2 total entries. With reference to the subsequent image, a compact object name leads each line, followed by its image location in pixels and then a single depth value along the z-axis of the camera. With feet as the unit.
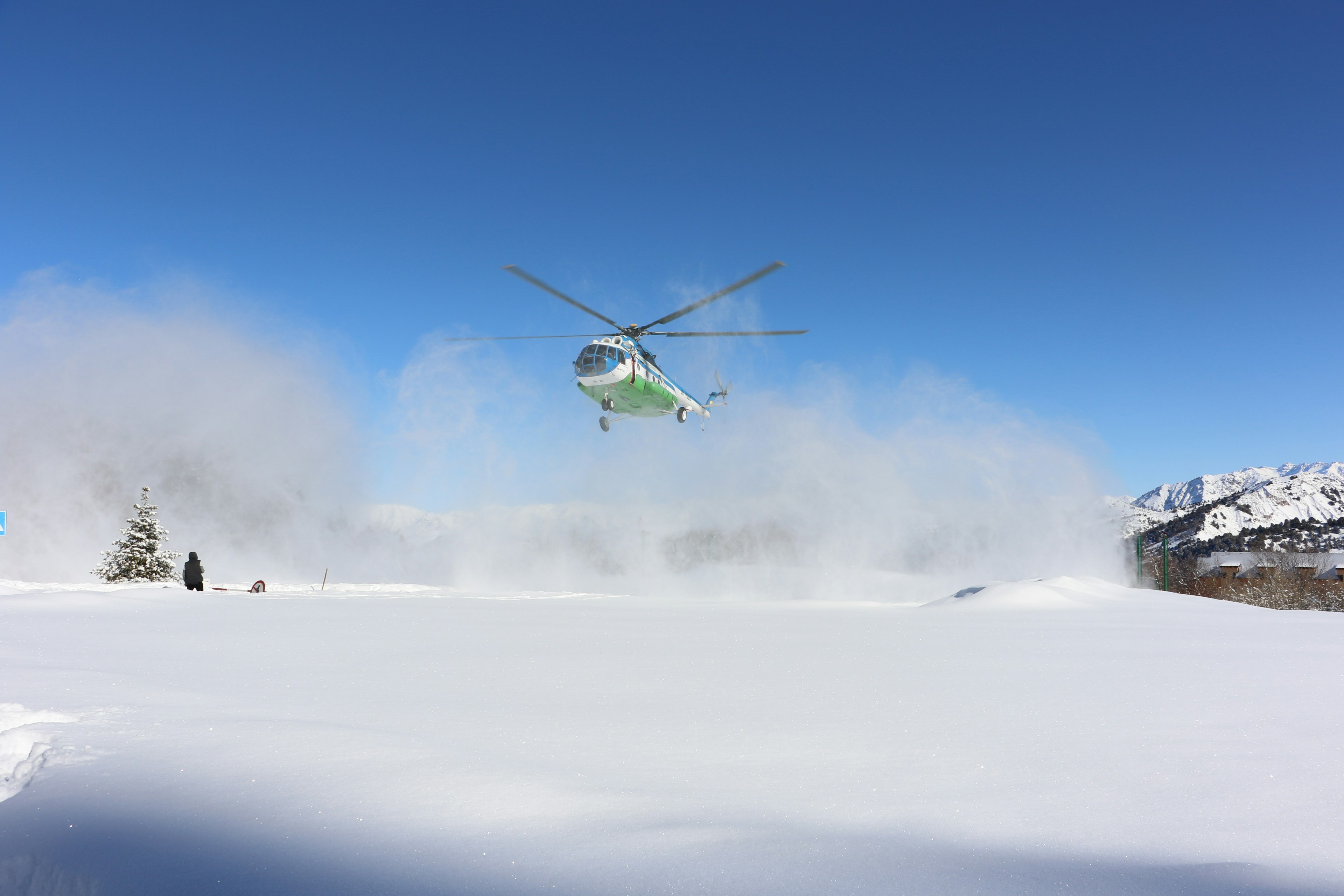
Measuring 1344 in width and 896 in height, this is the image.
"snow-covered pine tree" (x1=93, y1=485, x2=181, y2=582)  92.79
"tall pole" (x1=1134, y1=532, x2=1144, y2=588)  119.76
